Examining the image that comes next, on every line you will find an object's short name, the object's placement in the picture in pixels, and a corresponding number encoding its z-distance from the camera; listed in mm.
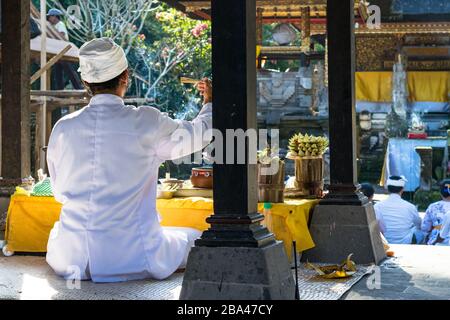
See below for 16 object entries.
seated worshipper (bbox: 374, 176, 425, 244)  9602
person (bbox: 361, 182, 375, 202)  10077
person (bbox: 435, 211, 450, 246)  9141
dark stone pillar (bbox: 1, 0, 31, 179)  7594
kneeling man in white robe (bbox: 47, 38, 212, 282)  5520
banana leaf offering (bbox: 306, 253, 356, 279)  6043
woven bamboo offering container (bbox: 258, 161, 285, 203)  6504
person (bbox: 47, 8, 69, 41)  20600
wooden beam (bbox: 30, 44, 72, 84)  13708
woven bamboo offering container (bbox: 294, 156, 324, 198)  7207
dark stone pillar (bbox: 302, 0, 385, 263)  6844
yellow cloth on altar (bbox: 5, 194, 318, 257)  6387
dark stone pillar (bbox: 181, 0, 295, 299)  4777
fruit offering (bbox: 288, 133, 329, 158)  7184
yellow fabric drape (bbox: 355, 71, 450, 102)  22016
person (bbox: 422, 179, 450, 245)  9797
